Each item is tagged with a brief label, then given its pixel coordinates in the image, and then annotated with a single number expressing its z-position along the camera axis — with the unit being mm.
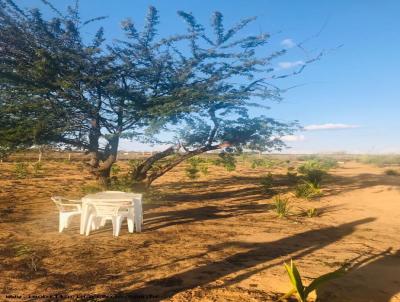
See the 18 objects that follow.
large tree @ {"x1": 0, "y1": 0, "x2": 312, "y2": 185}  12141
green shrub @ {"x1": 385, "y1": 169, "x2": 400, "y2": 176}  26769
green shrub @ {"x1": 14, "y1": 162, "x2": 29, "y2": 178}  19812
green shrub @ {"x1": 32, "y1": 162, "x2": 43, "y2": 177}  21784
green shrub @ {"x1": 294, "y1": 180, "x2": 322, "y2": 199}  14486
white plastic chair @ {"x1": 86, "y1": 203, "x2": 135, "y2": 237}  8047
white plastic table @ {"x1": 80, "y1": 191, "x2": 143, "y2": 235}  8070
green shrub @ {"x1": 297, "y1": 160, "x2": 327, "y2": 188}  16462
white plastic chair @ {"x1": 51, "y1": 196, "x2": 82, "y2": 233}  8352
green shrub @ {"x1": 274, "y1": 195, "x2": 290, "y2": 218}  11280
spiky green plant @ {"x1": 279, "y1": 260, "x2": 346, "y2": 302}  4510
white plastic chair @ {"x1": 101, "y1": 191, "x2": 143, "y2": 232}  8406
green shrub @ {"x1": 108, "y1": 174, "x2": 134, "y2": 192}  13361
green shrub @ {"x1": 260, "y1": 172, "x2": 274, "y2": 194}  16328
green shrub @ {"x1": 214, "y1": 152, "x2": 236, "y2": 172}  15670
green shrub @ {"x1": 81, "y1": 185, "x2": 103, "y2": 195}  13442
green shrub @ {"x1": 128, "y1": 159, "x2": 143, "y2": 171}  15180
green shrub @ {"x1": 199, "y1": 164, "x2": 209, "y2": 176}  25328
